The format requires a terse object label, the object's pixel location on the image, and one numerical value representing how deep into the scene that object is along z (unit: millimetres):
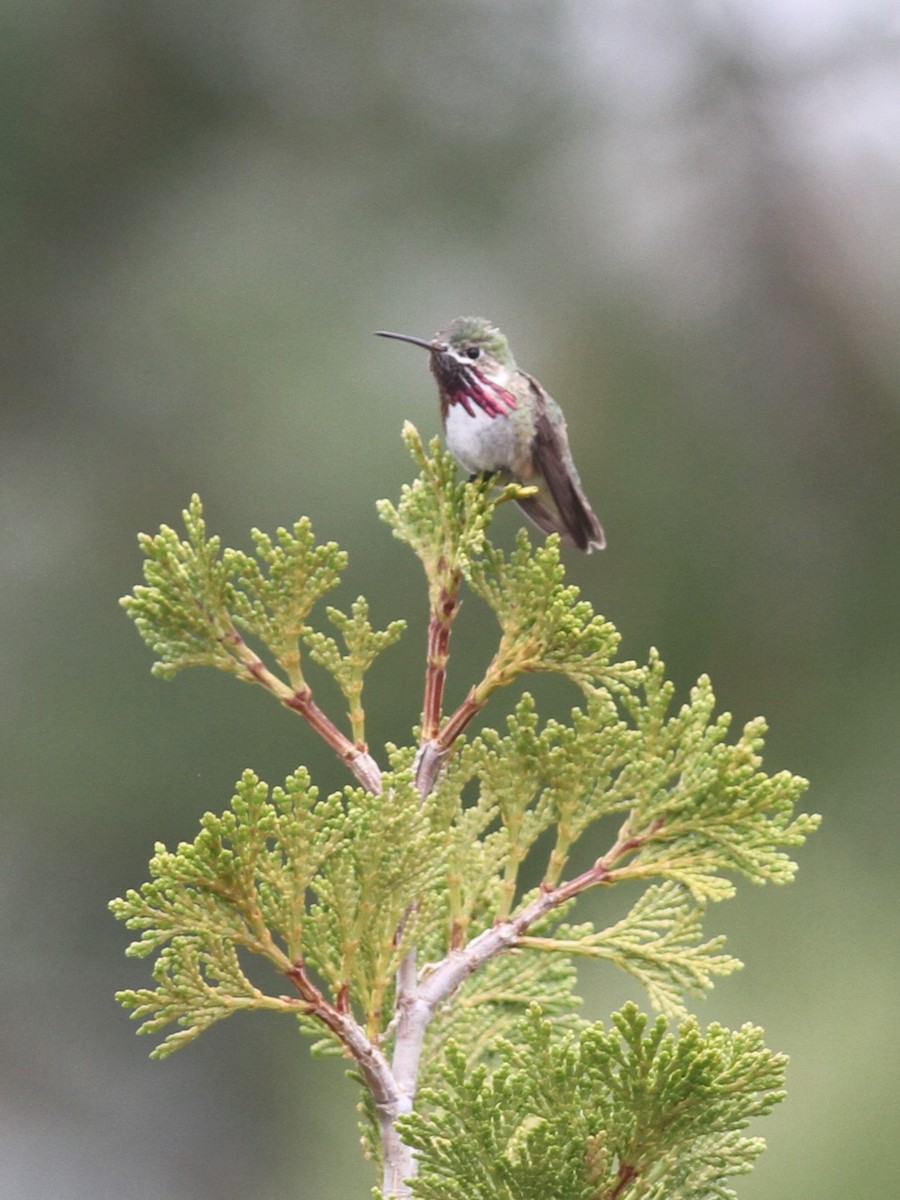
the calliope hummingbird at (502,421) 5477
